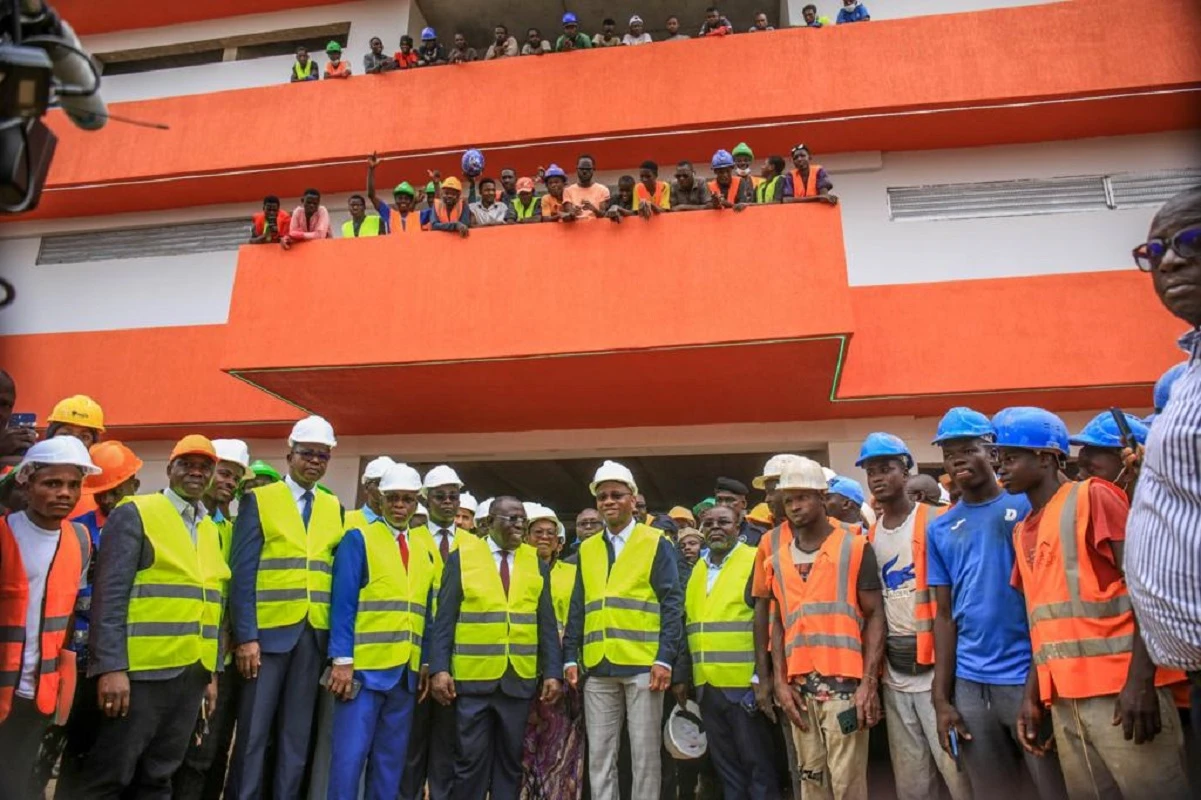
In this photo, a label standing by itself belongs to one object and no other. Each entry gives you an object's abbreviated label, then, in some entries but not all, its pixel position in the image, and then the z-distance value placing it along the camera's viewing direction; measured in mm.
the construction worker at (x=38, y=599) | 2916
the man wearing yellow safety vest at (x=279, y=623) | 3770
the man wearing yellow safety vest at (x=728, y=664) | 3971
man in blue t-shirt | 2818
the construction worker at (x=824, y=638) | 3254
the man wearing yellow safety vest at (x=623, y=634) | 4027
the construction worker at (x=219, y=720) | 3795
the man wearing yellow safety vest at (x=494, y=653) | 4078
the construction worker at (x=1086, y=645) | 2332
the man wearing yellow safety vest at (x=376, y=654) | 3902
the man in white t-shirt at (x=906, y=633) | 3225
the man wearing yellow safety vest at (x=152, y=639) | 3191
